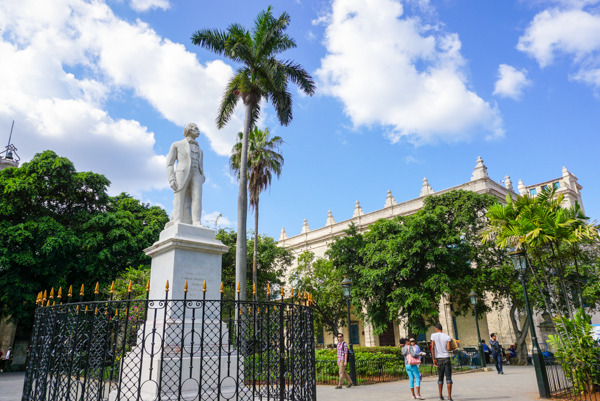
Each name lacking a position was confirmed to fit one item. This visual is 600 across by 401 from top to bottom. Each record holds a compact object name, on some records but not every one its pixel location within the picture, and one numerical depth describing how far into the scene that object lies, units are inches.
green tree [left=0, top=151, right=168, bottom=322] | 880.3
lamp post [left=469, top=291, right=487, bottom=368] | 786.0
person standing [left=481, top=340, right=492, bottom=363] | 1005.7
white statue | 322.0
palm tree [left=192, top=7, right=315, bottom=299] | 709.9
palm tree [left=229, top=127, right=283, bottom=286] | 957.2
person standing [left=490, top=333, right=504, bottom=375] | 726.5
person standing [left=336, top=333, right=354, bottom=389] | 512.2
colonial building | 1249.4
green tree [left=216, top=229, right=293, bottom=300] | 1248.9
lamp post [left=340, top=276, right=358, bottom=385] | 553.3
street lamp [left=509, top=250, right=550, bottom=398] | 399.5
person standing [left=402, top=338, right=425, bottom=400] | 402.0
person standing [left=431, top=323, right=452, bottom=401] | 383.2
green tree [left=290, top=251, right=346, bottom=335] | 1209.4
